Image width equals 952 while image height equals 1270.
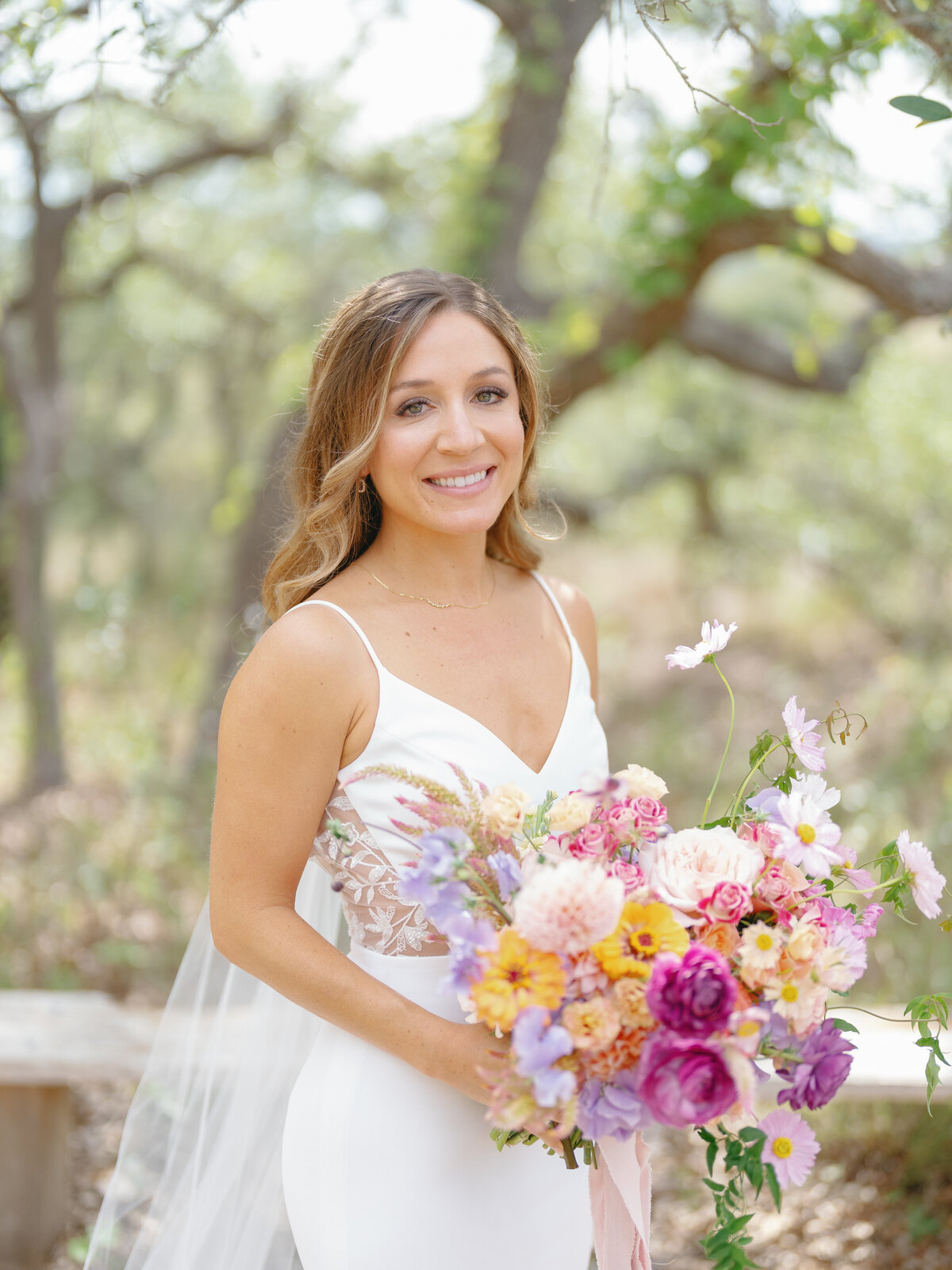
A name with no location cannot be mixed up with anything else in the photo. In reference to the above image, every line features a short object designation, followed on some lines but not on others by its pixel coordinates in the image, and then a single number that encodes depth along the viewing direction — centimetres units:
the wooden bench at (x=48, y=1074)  336
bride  178
